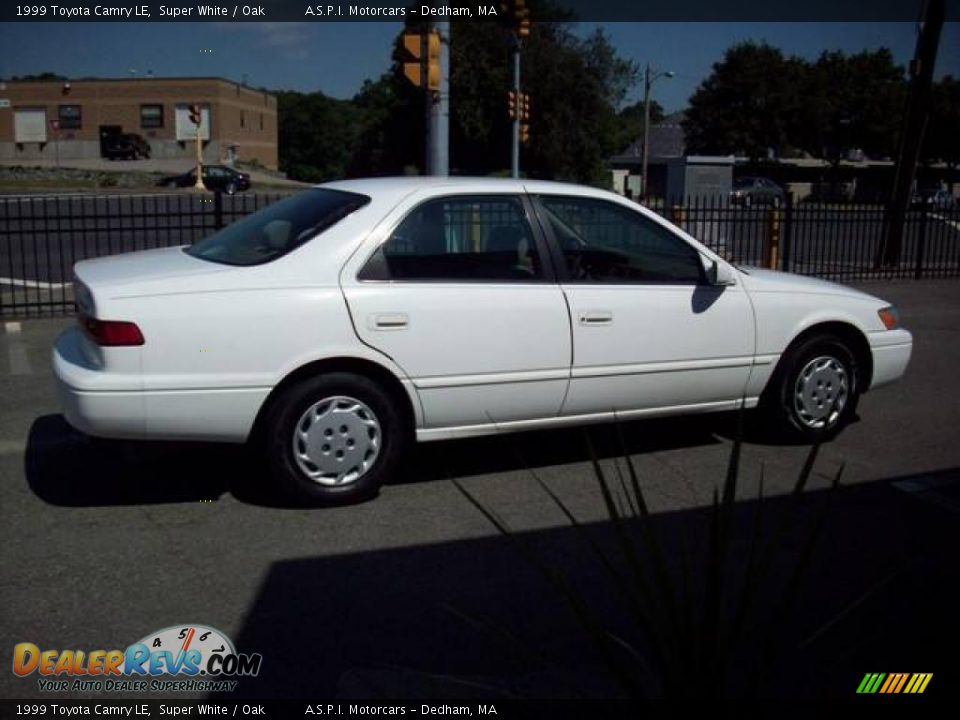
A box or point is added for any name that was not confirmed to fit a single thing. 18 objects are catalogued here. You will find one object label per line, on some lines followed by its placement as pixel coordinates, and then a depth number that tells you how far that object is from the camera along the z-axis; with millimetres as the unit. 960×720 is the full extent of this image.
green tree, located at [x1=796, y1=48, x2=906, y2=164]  63625
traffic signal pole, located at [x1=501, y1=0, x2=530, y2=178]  18500
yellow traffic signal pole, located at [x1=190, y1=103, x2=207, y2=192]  45594
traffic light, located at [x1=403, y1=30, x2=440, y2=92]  11055
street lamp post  51062
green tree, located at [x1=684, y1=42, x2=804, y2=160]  67188
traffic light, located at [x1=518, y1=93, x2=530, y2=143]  26234
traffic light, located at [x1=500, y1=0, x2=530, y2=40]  18344
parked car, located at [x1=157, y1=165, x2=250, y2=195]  49656
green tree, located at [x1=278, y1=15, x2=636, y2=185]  52250
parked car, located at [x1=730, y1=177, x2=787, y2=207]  43594
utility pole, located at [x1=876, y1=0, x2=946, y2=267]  16688
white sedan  4762
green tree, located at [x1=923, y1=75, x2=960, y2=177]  62469
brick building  74000
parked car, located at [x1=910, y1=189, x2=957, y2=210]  14484
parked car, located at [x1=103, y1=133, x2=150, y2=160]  70625
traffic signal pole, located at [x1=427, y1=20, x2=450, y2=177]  11227
